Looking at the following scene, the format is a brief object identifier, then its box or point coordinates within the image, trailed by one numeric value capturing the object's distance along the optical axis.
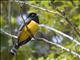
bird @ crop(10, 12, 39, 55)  9.27
